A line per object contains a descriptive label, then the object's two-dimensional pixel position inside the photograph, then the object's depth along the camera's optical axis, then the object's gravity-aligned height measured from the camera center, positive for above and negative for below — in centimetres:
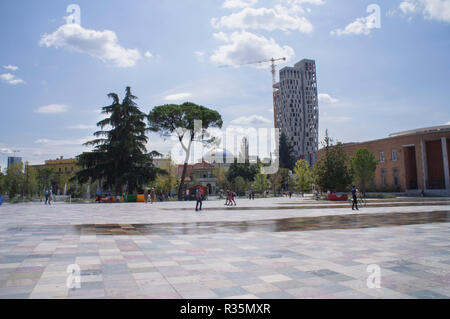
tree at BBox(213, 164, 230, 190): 6869 +203
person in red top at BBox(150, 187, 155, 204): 3266 -66
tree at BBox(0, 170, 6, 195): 5609 +131
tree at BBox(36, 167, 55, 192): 8144 +389
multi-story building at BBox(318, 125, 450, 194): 4728 +357
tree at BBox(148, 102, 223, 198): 4459 +952
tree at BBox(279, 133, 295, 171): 9675 +946
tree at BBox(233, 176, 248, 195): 6372 +25
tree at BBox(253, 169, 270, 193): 6231 +74
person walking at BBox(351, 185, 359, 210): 1989 -55
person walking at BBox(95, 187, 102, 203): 3419 -71
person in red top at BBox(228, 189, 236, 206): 2815 -73
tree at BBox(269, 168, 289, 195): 6116 +162
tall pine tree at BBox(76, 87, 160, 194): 3766 +412
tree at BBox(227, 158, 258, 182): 7588 +378
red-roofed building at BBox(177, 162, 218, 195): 8444 +340
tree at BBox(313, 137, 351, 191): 3653 +172
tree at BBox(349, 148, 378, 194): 4662 +290
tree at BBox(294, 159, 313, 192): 5188 +146
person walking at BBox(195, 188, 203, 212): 1999 -49
